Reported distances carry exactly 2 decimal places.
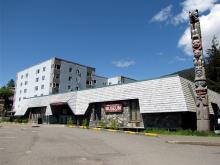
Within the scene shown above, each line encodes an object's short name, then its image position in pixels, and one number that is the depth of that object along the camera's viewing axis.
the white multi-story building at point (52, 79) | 43.02
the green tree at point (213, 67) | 36.18
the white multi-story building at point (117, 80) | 52.05
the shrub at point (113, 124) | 21.43
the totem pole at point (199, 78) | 15.47
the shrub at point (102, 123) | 22.65
